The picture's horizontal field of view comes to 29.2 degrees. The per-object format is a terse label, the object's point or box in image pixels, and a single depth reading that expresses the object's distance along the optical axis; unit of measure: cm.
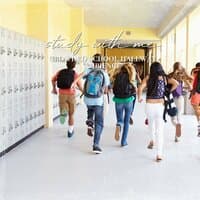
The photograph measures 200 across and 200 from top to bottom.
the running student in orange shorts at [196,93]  732
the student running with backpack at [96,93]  576
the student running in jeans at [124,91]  612
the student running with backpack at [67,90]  699
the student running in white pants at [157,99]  534
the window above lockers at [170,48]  1530
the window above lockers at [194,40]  1106
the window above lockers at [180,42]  1334
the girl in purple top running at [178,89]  664
